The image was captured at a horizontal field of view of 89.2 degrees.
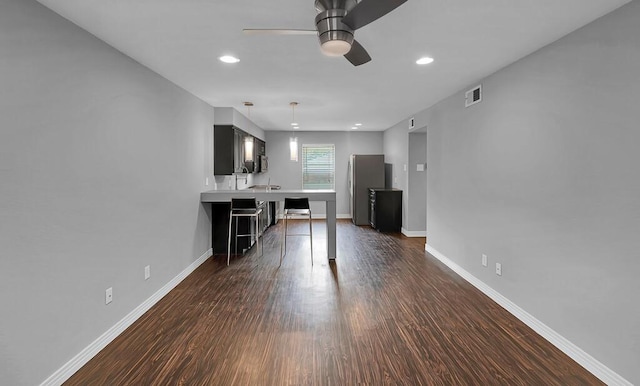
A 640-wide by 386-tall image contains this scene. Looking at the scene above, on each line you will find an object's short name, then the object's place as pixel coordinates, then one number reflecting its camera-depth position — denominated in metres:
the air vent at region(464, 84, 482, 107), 3.65
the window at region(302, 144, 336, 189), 8.95
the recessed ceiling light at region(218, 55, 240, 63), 2.93
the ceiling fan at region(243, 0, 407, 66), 1.49
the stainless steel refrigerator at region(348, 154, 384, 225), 7.88
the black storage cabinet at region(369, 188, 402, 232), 7.10
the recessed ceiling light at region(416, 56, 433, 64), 2.97
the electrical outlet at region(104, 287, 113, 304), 2.54
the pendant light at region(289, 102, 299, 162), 5.00
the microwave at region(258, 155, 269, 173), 7.50
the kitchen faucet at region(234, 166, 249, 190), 5.83
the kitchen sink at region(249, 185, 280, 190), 7.19
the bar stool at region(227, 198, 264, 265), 4.53
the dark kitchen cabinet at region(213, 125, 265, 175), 5.20
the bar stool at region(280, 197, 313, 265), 4.68
